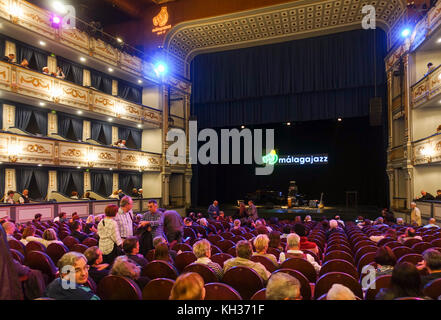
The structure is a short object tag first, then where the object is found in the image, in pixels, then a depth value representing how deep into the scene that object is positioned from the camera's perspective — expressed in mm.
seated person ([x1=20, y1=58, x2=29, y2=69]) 12332
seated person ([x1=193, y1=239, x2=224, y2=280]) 3734
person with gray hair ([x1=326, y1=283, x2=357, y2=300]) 1969
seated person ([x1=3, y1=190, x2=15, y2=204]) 11161
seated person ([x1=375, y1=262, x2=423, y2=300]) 2318
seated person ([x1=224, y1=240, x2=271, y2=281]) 3489
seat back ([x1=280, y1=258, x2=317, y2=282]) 3699
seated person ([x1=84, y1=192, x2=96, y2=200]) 15241
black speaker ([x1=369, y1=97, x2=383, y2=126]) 14734
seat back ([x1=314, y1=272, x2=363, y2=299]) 2912
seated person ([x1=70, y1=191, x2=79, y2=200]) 14291
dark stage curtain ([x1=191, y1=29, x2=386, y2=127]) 17797
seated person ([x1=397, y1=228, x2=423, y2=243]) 5934
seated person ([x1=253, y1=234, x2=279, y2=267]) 4123
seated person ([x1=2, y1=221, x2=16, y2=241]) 5361
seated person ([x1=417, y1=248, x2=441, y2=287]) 3045
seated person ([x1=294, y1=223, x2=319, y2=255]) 4855
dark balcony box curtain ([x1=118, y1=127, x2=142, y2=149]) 18719
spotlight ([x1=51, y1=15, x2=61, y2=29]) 13305
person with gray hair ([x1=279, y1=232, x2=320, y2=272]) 4207
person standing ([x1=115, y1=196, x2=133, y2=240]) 4812
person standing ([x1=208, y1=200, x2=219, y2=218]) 13420
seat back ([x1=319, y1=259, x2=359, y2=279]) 3574
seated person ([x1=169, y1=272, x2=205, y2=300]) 2072
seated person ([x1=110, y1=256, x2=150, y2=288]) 3010
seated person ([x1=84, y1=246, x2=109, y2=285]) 3428
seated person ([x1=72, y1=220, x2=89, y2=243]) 6330
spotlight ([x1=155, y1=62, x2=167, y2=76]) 19172
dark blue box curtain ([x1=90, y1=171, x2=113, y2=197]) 16469
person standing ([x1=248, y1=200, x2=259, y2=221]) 11797
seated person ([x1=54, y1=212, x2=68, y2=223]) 9211
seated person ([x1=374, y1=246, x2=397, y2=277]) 3388
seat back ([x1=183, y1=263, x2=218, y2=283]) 3320
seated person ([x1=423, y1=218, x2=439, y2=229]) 8914
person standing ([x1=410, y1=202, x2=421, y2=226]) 11386
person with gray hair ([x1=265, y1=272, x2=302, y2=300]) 2205
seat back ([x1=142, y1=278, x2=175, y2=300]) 2801
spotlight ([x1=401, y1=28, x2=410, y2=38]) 14633
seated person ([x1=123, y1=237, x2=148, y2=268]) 3888
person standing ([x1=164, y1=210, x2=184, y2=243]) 5715
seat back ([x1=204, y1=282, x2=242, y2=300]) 2539
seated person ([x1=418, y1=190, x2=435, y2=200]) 12795
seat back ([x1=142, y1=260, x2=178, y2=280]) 3494
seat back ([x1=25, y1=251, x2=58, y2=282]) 3758
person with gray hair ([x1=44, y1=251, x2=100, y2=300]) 2594
